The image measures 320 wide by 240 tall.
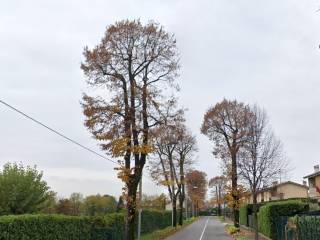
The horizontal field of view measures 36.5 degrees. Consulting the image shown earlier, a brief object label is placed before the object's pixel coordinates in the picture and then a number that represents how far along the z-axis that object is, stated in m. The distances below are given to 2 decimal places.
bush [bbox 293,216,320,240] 18.42
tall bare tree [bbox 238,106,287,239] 30.56
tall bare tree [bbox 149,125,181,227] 55.91
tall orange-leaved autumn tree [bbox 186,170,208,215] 107.01
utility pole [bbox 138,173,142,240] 31.13
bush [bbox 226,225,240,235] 45.74
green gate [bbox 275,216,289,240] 27.41
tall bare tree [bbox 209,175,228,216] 136.00
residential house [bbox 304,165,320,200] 52.19
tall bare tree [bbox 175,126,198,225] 65.19
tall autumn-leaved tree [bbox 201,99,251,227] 48.41
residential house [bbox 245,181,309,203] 84.69
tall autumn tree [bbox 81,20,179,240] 28.62
